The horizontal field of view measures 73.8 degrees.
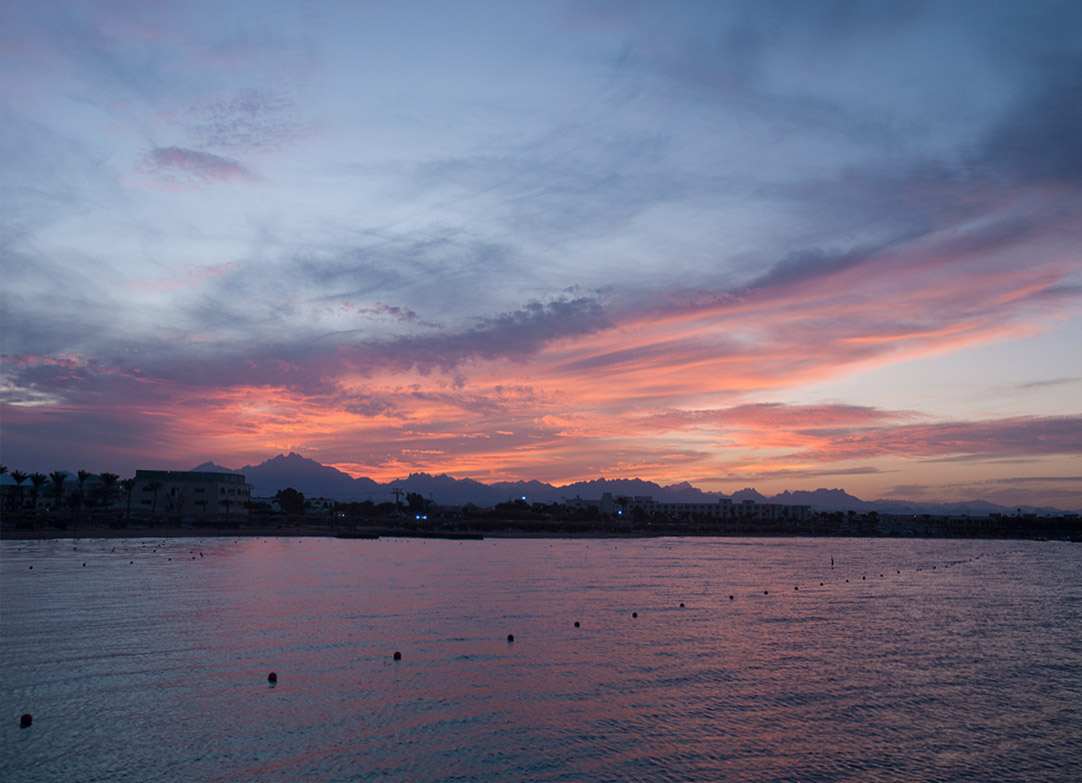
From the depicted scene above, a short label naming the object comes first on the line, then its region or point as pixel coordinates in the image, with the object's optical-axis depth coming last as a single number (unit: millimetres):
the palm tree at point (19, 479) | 175625
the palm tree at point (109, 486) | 188225
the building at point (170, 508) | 191625
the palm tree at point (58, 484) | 171825
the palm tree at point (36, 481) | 168125
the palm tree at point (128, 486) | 181138
